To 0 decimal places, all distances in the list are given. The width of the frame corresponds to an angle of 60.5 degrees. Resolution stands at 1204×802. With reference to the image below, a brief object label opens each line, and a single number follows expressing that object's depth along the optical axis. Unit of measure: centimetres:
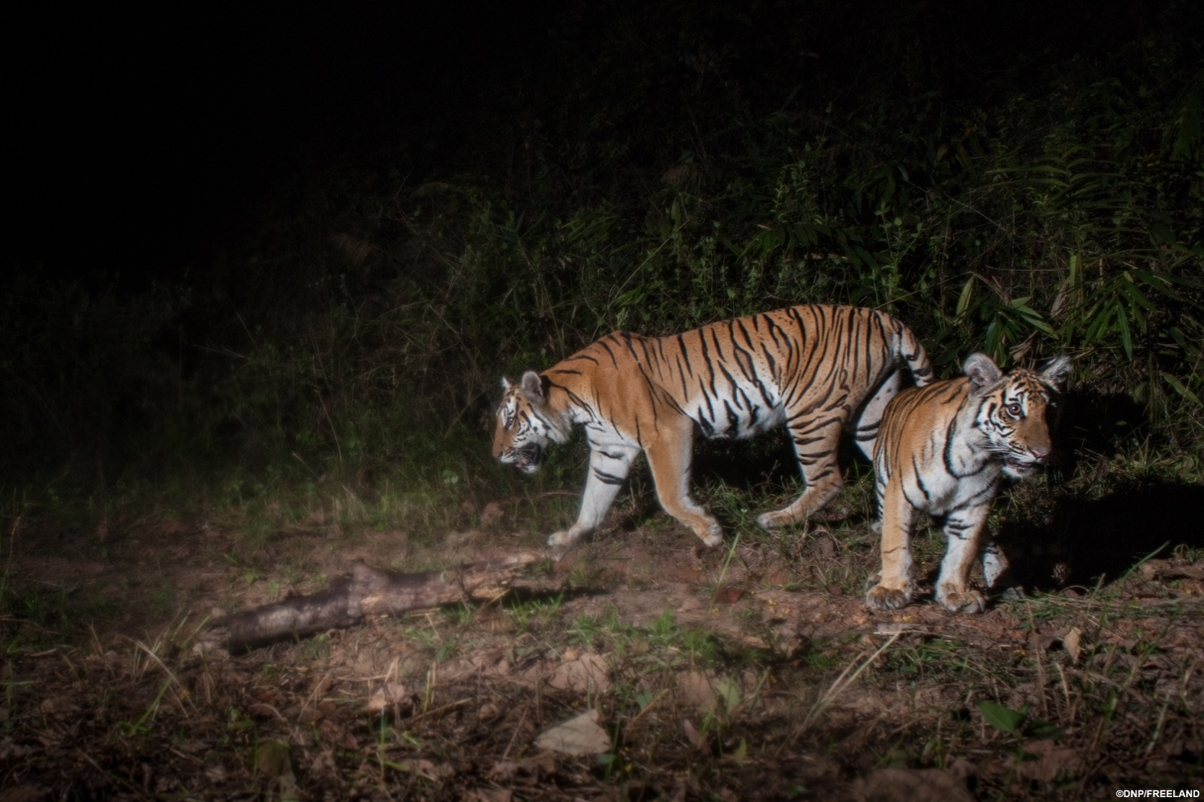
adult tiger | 523
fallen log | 370
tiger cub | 380
